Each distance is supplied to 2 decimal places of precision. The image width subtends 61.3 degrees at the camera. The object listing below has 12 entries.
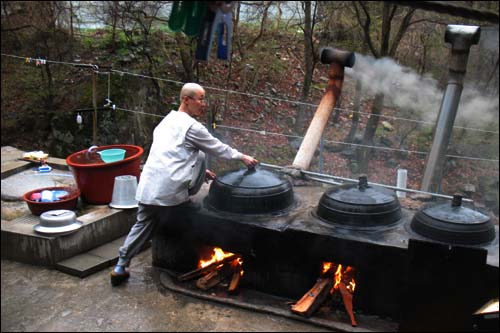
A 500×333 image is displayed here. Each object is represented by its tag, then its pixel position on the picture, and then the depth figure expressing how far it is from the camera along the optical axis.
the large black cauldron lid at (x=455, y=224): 4.32
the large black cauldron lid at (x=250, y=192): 5.10
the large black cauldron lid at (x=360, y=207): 4.83
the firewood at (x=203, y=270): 5.21
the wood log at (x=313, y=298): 4.48
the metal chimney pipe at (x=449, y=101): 6.52
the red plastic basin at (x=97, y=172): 6.05
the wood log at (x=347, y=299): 4.46
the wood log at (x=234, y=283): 5.01
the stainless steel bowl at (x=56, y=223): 5.20
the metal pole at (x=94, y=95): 7.43
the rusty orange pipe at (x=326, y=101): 6.88
